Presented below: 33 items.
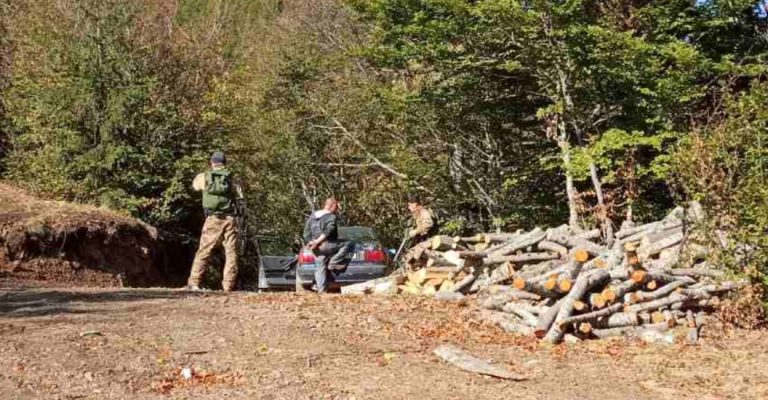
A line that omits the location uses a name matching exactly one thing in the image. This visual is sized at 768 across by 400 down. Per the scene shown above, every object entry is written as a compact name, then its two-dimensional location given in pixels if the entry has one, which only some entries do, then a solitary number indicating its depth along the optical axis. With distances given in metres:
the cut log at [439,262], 12.63
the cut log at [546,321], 8.48
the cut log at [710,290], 9.06
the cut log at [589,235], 12.12
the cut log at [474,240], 13.42
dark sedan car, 14.41
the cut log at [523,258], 11.39
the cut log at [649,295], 8.92
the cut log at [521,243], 11.90
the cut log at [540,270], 9.44
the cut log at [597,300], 8.62
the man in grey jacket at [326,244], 12.27
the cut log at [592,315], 8.42
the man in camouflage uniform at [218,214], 11.57
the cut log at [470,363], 6.95
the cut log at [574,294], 8.36
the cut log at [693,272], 9.30
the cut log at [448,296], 11.09
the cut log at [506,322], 8.72
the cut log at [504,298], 9.32
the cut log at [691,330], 8.45
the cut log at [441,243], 12.72
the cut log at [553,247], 11.32
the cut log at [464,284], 11.67
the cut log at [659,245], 10.52
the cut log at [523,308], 8.94
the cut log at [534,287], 8.98
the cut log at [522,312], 8.80
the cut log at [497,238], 12.97
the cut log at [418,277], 12.52
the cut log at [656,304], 8.87
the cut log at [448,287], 11.77
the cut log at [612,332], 8.65
